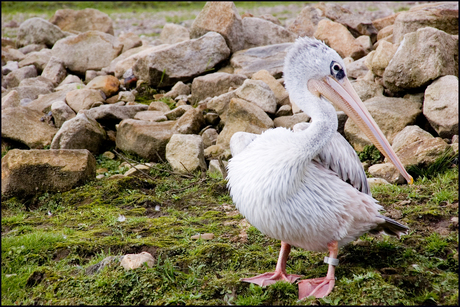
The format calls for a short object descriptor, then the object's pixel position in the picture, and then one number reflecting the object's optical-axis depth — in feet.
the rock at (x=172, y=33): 35.78
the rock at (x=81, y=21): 41.63
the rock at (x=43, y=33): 37.58
